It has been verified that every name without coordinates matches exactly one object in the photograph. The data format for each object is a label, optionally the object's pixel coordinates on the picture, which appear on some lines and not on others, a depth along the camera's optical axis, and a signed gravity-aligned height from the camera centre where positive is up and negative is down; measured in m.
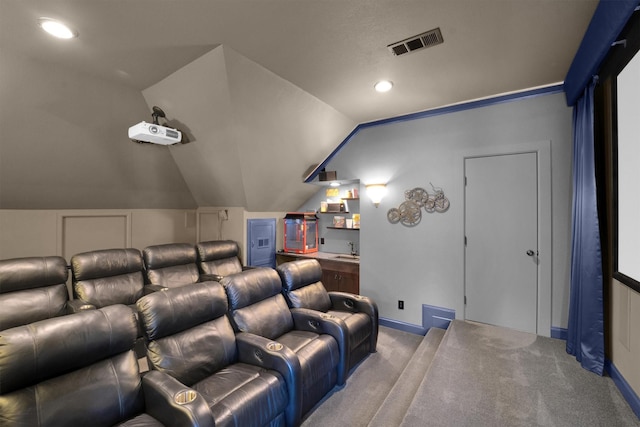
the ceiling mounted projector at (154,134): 2.71 +0.81
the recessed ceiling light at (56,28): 1.89 +1.29
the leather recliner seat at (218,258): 3.95 -0.60
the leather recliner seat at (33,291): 2.49 -0.69
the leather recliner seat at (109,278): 2.97 -0.68
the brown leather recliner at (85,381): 1.27 -0.81
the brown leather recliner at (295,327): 2.22 -0.98
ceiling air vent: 2.04 +1.31
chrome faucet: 4.44 -0.50
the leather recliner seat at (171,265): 3.52 -0.62
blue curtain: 2.21 -0.33
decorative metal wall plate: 3.46 +0.14
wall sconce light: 3.83 +0.34
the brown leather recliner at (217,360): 1.72 -0.98
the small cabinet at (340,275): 4.09 -0.86
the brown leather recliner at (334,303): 2.86 -0.94
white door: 2.97 -0.25
